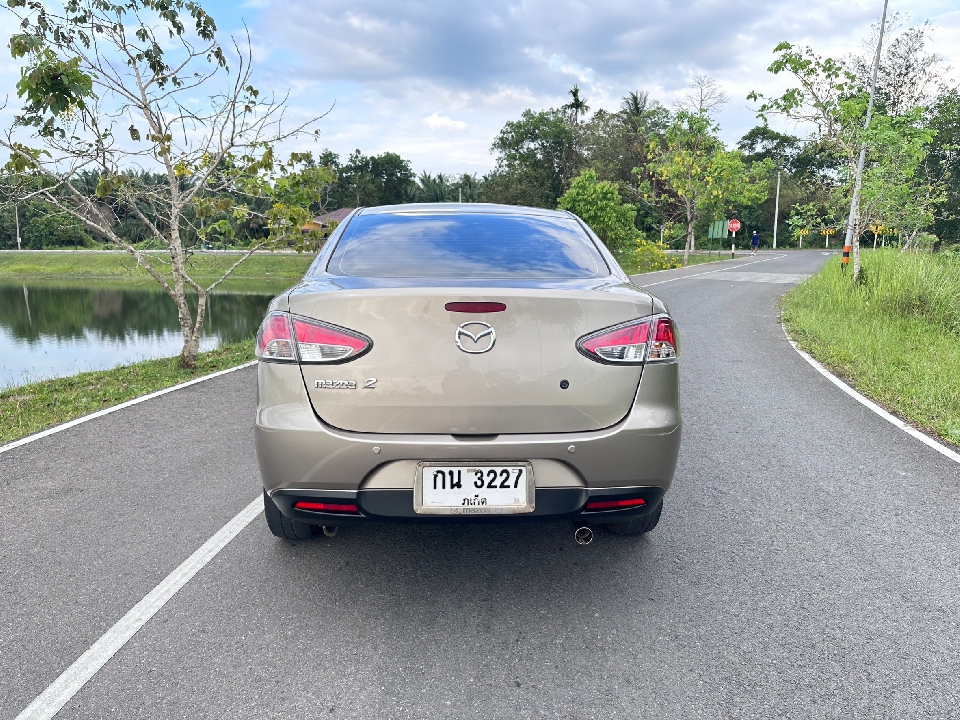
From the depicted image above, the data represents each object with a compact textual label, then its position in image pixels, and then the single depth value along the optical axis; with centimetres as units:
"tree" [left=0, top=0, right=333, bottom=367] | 855
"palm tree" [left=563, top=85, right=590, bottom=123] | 7806
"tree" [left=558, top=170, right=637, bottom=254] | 3466
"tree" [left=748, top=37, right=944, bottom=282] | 1415
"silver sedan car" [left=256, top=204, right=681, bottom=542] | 265
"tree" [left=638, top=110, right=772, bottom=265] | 3788
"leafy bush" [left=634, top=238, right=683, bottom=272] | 3306
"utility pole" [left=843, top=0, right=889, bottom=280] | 1503
